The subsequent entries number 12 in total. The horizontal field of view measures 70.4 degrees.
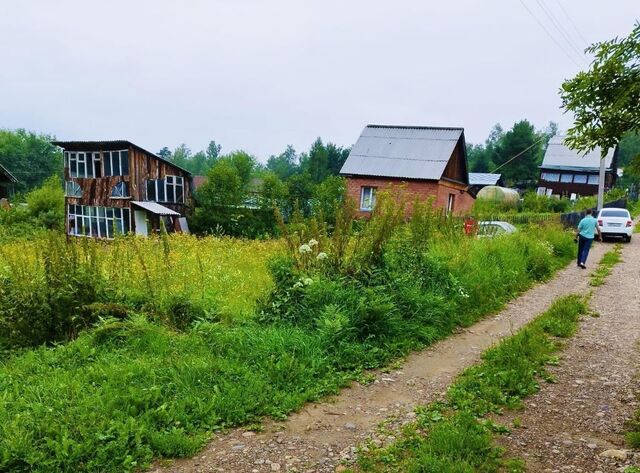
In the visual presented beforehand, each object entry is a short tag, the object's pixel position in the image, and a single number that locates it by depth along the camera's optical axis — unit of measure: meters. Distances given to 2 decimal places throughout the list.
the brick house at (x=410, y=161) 28.91
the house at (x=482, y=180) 58.09
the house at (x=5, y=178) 23.98
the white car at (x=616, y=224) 20.08
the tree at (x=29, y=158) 72.06
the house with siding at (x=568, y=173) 53.53
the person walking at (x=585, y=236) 12.80
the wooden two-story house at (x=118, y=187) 32.88
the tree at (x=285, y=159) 144.94
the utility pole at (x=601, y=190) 21.97
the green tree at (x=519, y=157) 61.66
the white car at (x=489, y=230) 12.25
